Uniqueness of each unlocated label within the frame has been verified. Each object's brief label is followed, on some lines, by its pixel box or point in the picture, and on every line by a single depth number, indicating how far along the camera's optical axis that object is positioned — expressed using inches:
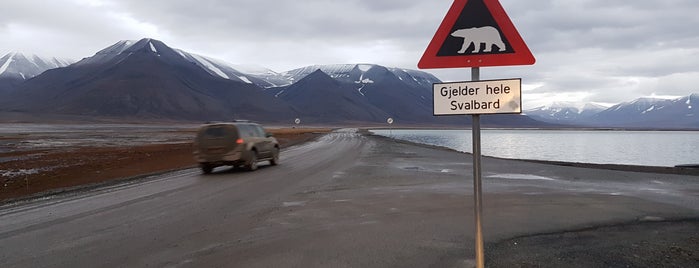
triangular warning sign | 169.9
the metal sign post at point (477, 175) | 165.0
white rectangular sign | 159.5
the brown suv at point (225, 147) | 682.2
